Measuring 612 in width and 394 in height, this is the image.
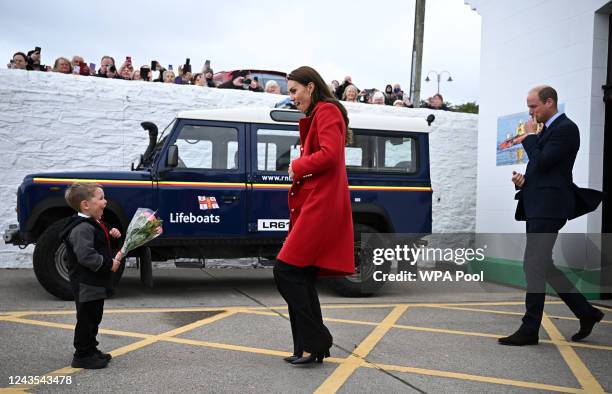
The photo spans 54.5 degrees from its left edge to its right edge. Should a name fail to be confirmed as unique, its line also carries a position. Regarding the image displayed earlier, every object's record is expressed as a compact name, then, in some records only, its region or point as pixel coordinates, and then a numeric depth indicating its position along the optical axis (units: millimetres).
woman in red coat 3857
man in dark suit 4703
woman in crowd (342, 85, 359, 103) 10977
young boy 3803
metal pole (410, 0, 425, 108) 14055
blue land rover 6594
